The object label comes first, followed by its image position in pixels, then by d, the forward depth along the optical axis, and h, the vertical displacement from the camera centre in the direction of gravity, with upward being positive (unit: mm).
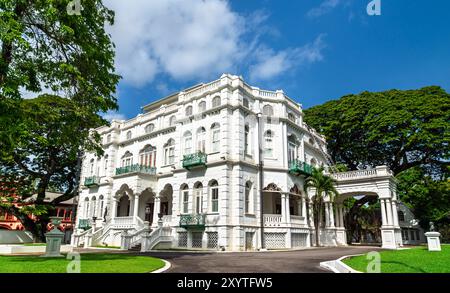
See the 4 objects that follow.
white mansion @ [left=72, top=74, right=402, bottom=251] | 23156 +3774
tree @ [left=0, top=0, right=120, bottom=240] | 10558 +5989
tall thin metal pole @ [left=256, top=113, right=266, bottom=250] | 23728 +3436
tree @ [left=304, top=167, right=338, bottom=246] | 26878 +3321
